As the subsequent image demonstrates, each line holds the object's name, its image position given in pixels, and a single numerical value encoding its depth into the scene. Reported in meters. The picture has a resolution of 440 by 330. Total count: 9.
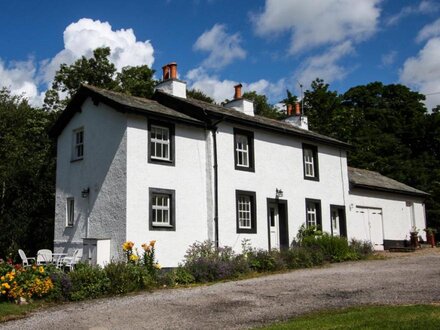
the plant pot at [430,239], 29.41
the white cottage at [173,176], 18.02
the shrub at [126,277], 13.85
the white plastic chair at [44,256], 17.25
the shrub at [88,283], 13.30
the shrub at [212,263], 16.17
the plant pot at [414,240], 29.02
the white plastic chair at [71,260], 17.49
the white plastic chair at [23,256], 16.87
